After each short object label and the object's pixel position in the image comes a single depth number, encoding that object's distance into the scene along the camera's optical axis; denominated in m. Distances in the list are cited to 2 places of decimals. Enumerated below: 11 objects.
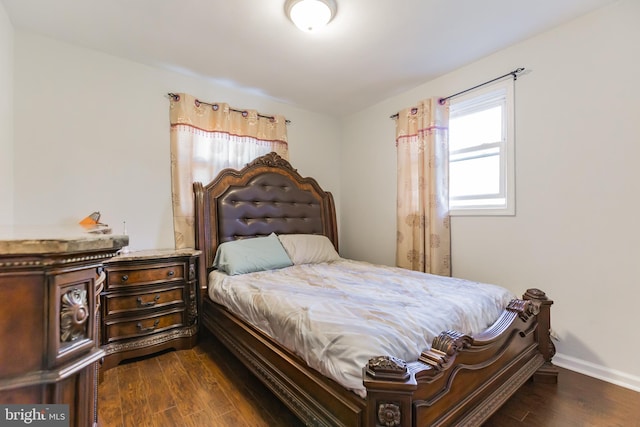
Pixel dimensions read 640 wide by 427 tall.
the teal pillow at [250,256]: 2.48
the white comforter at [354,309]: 1.17
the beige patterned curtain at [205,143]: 2.72
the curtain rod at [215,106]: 2.71
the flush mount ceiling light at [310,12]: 1.78
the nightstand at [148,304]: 2.07
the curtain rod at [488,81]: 2.30
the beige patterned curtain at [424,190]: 2.72
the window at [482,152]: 2.40
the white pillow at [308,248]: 2.88
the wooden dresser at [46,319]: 0.57
